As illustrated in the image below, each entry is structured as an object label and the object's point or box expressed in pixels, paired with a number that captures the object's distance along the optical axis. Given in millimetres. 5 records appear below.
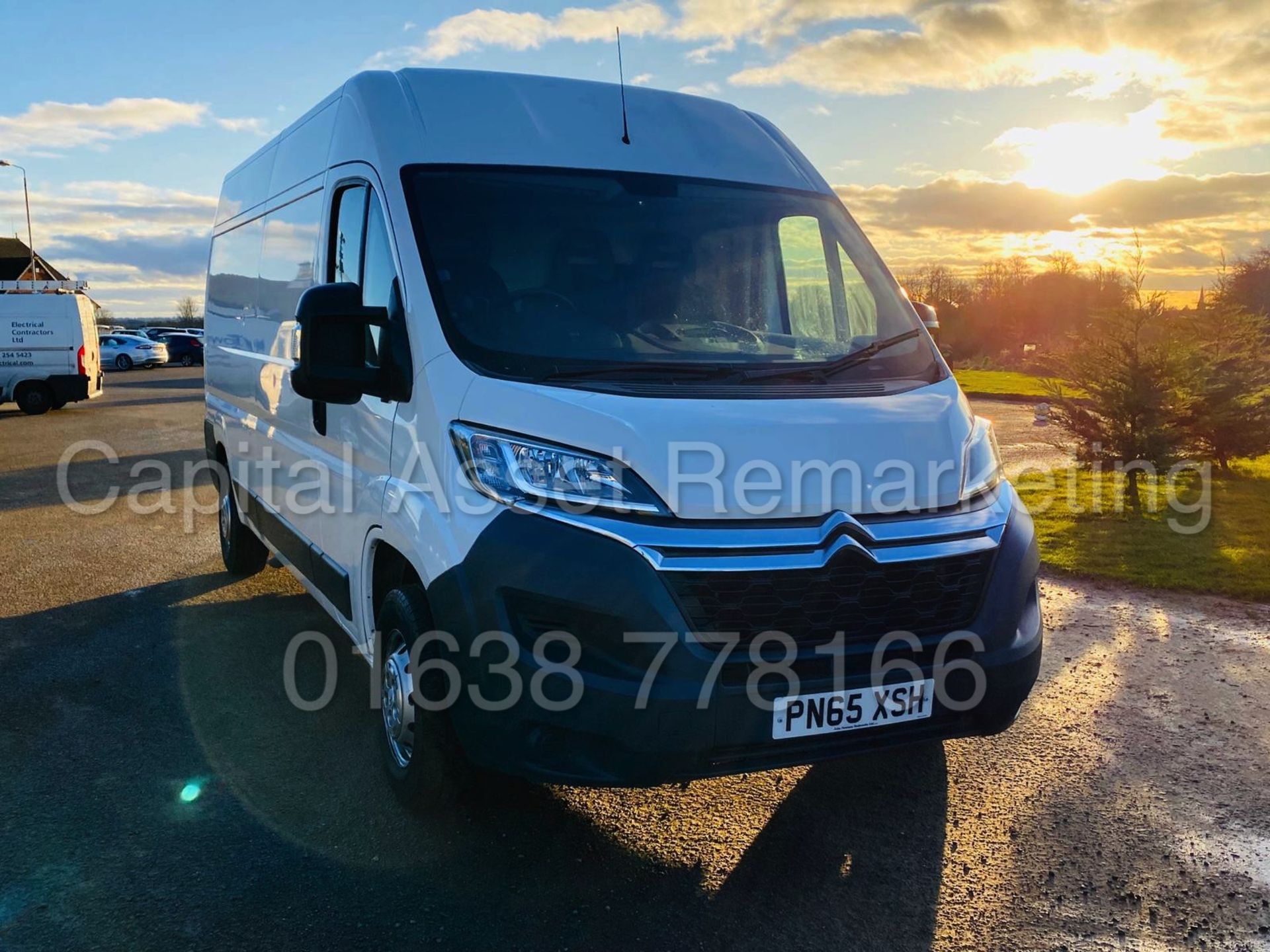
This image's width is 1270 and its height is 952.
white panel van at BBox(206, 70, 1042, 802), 3062
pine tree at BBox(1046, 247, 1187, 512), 10570
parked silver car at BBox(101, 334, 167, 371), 43531
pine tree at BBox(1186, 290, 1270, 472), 12273
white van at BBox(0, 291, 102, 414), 22203
